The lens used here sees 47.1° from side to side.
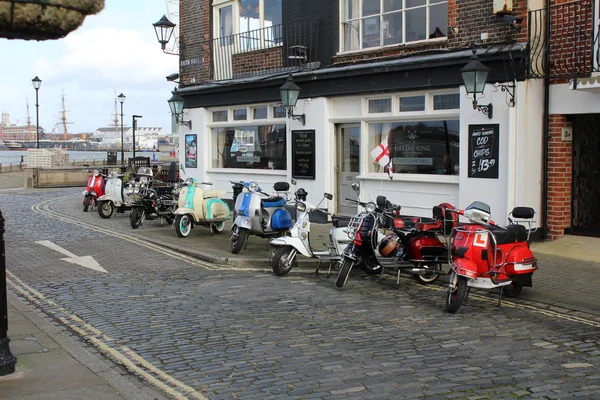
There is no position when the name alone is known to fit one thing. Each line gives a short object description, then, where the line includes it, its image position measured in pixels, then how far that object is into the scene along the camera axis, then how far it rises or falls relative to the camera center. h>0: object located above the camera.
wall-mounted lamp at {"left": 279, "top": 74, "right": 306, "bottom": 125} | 15.28 +1.41
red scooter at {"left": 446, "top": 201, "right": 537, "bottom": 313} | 7.85 -1.19
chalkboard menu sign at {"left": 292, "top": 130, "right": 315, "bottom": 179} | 16.23 +0.04
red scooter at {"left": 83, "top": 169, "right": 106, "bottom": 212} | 19.88 -0.95
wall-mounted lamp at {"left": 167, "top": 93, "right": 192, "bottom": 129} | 18.86 +1.44
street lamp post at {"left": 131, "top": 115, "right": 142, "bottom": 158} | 38.16 +2.04
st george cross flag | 11.45 +0.01
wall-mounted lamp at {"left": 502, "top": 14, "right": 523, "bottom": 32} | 11.90 +2.32
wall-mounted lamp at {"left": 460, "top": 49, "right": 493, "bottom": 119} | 11.54 +1.33
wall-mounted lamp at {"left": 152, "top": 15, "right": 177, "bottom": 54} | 18.92 +3.56
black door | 12.35 -0.36
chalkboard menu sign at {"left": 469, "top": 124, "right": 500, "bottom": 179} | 12.34 +0.09
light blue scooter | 11.77 -1.06
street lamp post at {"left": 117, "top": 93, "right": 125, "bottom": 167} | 42.84 +3.73
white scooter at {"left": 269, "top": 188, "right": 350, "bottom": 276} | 9.81 -1.30
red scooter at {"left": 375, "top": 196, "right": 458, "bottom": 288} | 9.27 -1.21
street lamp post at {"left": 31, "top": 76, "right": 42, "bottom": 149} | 41.84 +4.53
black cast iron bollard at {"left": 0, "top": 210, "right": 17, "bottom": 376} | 5.61 -1.43
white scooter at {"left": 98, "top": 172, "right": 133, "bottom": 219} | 18.16 -1.11
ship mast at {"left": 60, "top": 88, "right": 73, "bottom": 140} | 152.50 +8.31
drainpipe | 11.74 +0.44
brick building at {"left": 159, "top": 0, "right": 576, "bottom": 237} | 12.05 +1.22
